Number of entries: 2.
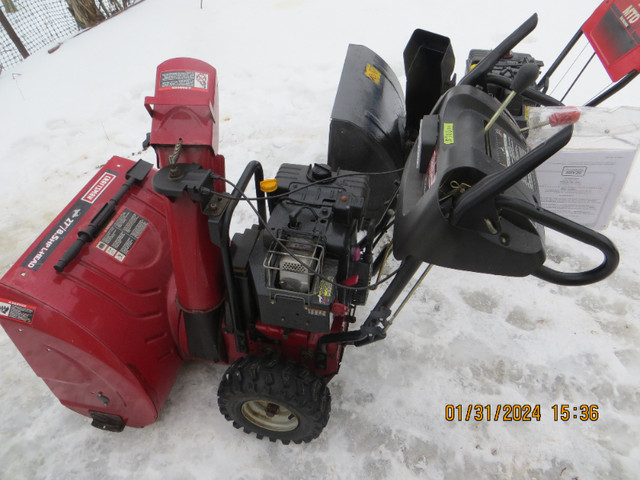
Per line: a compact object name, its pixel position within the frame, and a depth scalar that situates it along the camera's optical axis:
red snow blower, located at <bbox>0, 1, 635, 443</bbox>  1.26
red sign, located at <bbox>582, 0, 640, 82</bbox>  2.08
